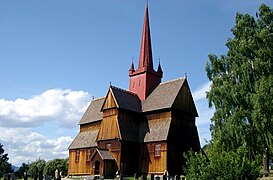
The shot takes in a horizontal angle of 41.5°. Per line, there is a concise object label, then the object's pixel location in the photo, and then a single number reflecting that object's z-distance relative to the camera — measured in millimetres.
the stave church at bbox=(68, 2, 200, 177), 41406
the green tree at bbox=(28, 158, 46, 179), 73912
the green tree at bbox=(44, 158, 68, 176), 68044
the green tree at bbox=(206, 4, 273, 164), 30892
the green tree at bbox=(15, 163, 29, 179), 68625
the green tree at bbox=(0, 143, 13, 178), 55562
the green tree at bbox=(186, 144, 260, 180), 18031
